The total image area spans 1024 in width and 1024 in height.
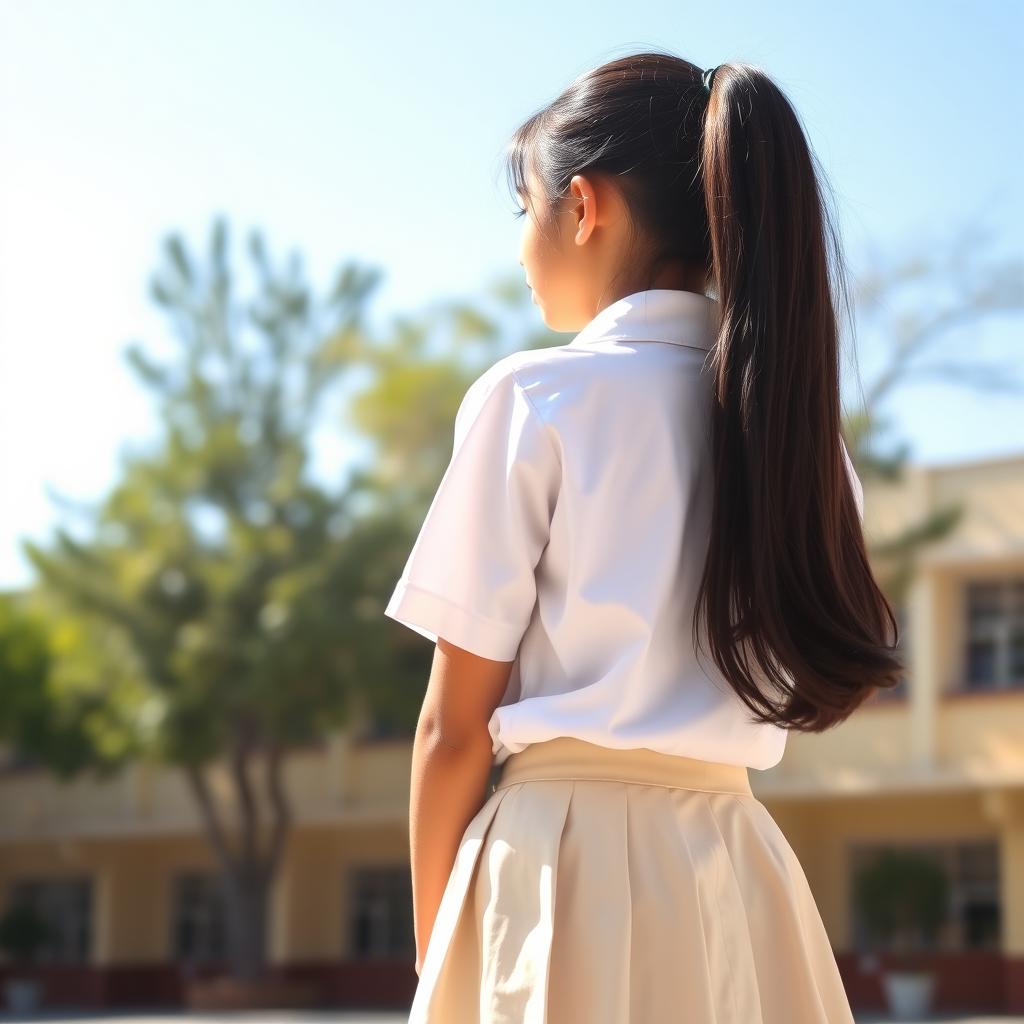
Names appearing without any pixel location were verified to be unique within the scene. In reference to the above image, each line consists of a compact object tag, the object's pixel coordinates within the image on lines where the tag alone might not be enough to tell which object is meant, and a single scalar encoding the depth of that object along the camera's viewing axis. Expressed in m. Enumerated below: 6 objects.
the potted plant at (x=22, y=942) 25.09
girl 1.39
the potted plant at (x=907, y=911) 18.16
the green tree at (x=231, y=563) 20.28
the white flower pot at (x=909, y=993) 18.09
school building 19.06
